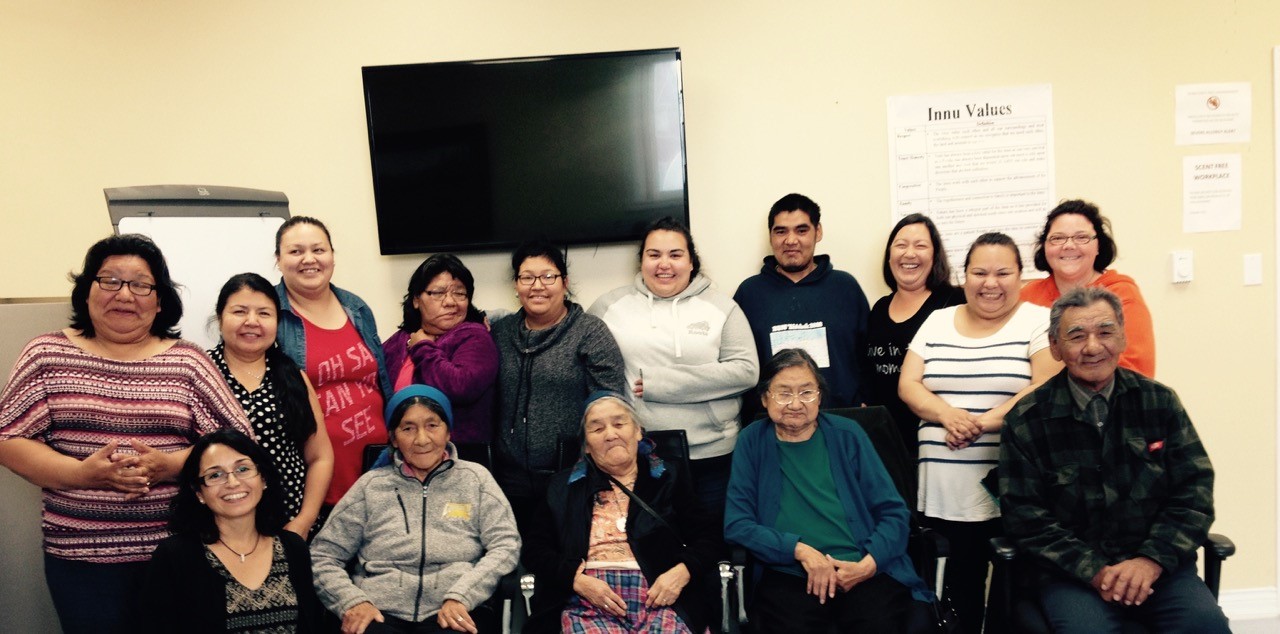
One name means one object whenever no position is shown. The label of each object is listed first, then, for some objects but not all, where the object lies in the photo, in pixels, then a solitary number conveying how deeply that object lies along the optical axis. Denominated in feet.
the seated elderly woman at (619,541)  7.16
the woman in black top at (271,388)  7.48
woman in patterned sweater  6.51
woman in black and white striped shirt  7.83
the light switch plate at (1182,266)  10.68
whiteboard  8.82
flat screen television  10.30
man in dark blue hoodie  9.57
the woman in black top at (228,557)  6.40
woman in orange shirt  8.18
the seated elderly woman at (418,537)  7.19
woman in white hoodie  8.95
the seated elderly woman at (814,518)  7.10
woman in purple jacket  8.43
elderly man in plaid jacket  6.64
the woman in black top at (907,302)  9.12
